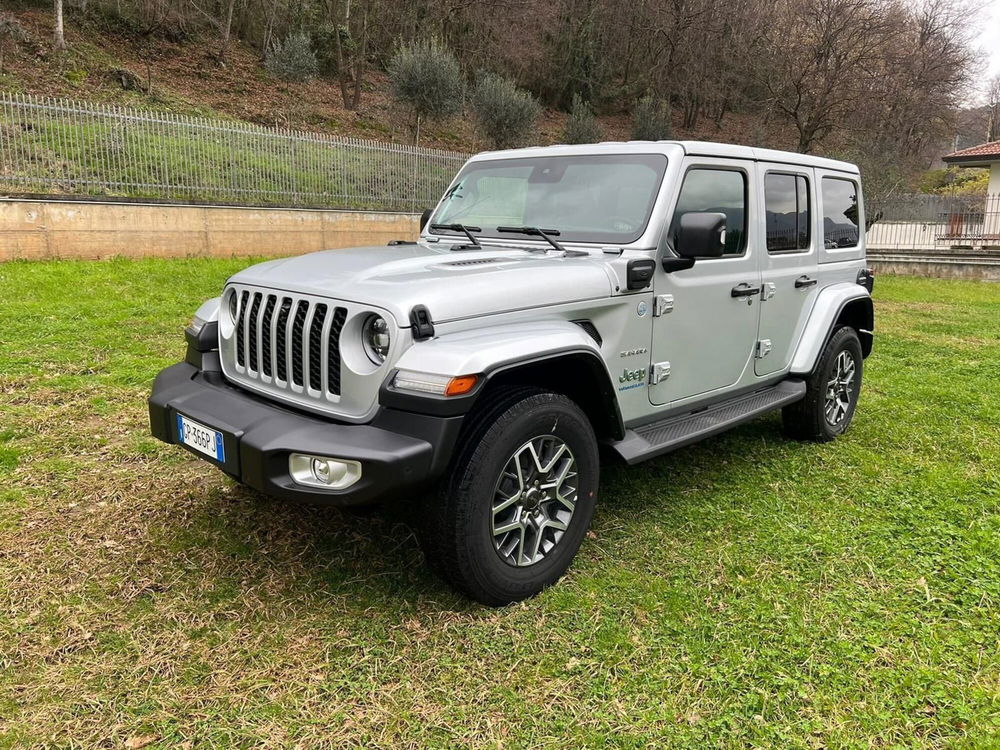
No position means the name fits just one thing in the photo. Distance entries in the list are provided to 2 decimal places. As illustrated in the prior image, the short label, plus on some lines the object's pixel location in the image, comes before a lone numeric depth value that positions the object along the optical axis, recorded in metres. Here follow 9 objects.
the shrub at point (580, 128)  27.53
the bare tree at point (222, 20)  25.88
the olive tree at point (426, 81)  20.09
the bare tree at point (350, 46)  27.05
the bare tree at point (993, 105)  48.39
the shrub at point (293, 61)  22.42
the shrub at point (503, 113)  22.31
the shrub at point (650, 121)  31.41
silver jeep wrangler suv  2.61
